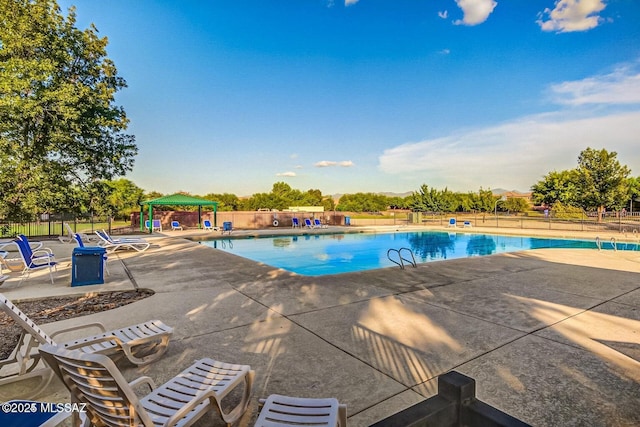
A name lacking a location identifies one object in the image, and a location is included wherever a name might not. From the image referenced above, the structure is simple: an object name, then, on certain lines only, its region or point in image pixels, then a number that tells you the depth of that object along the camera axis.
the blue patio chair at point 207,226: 22.50
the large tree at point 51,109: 13.34
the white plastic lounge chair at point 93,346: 2.67
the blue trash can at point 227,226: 20.63
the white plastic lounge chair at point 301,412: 1.82
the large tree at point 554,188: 48.82
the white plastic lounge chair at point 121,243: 10.97
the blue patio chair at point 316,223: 25.47
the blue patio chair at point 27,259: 6.37
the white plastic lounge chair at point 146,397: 1.57
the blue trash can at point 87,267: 6.25
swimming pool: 12.74
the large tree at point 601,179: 35.19
